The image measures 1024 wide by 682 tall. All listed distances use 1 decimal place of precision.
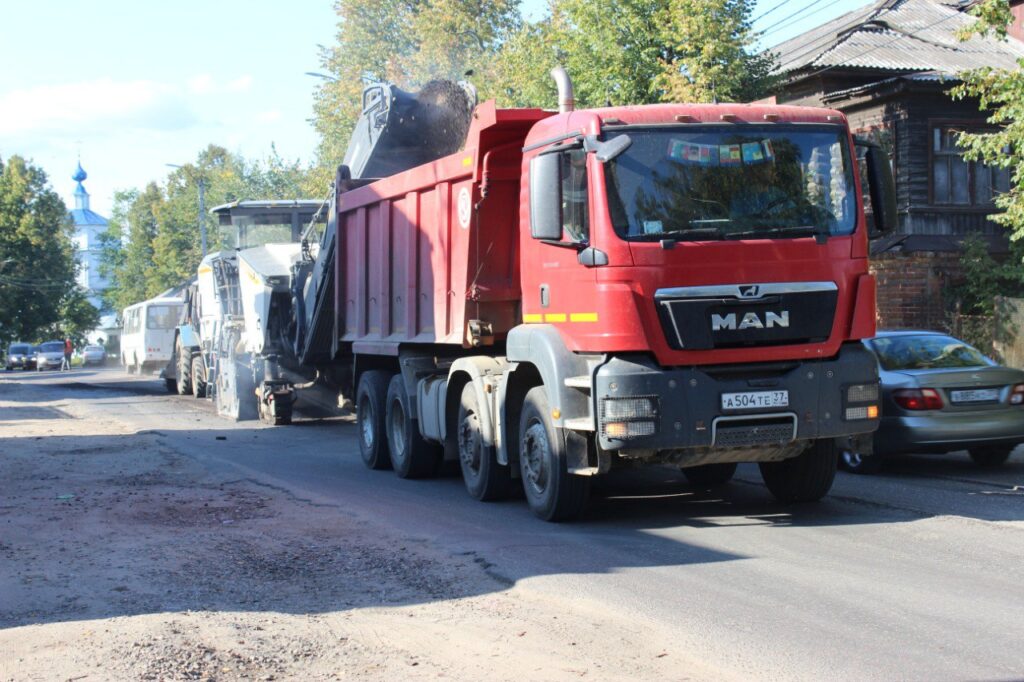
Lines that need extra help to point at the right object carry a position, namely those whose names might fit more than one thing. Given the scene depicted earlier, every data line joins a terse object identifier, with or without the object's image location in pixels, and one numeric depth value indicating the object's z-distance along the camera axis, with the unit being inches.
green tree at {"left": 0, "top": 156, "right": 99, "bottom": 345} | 3085.6
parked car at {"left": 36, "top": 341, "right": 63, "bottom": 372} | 2610.7
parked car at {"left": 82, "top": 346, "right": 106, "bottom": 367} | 2960.1
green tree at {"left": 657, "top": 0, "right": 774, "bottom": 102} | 941.8
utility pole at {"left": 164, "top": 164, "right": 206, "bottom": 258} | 1854.1
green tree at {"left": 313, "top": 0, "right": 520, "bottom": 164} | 1758.1
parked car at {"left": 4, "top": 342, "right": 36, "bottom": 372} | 2719.0
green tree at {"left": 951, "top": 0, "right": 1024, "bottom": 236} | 668.1
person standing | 2576.0
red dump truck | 343.0
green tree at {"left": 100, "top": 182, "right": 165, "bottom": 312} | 3464.6
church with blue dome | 5930.1
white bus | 1688.0
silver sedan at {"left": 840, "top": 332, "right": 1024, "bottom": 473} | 455.5
